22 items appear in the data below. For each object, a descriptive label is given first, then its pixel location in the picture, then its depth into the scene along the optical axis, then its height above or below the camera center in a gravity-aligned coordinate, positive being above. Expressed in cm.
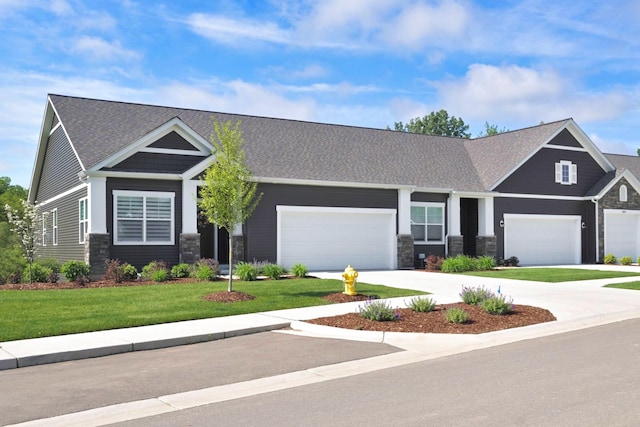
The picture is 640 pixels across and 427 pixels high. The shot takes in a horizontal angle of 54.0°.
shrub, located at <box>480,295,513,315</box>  1320 -155
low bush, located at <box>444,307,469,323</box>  1218 -162
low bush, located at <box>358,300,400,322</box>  1234 -158
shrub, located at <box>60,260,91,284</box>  1938 -118
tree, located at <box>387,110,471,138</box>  7038 +1214
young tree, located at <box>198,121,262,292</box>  1519 +115
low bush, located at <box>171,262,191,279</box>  2028 -124
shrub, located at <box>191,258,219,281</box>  1988 -120
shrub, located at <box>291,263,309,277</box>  2144 -130
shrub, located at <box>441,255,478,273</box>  2489 -129
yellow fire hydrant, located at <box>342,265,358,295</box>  1551 -119
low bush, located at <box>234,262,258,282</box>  1973 -124
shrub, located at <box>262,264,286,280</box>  2057 -127
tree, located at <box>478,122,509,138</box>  7621 +1250
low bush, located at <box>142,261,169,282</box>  1950 -124
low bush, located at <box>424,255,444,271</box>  2573 -125
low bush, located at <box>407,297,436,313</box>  1336 -156
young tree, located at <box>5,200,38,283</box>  1933 +15
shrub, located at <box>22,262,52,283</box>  1938 -127
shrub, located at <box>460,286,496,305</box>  1431 -145
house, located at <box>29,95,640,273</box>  2192 +169
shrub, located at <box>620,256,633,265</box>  3062 -138
